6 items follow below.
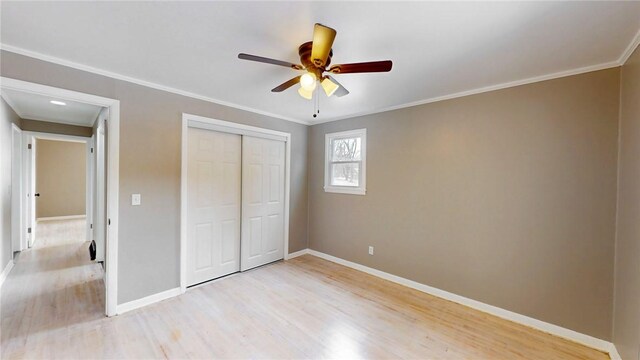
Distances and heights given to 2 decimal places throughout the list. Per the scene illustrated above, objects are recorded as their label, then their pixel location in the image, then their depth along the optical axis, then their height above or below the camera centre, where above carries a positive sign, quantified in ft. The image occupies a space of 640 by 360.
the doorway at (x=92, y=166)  7.46 +0.35
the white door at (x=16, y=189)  12.07 -0.79
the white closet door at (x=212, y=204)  10.42 -1.26
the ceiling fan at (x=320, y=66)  4.86 +2.52
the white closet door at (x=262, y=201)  12.28 -1.26
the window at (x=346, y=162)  12.62 +0.86
